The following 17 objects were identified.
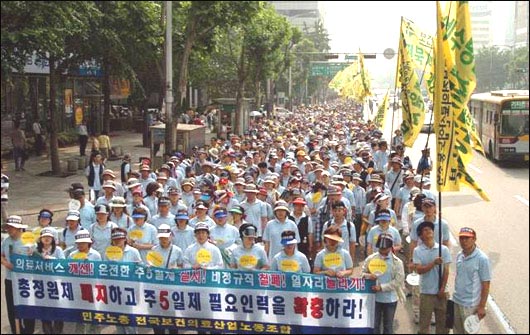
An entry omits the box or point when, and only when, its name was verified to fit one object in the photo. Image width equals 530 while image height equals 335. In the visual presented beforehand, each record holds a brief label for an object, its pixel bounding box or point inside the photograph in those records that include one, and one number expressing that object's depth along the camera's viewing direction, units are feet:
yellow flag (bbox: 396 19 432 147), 42.17
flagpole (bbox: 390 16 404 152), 48.70
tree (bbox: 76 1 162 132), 65.05
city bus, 76.28
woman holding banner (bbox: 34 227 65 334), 24.17
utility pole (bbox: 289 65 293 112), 215.10
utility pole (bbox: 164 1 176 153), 62.69
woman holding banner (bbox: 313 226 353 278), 23.11
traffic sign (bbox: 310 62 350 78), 232.32
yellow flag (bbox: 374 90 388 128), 72.11
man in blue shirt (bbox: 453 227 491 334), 21.46
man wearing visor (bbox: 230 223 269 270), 23.86
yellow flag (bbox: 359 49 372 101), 93.62
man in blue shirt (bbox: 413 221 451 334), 23.09
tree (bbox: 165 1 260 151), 66.59
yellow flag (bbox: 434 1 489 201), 24.00
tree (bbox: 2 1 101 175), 48.80
